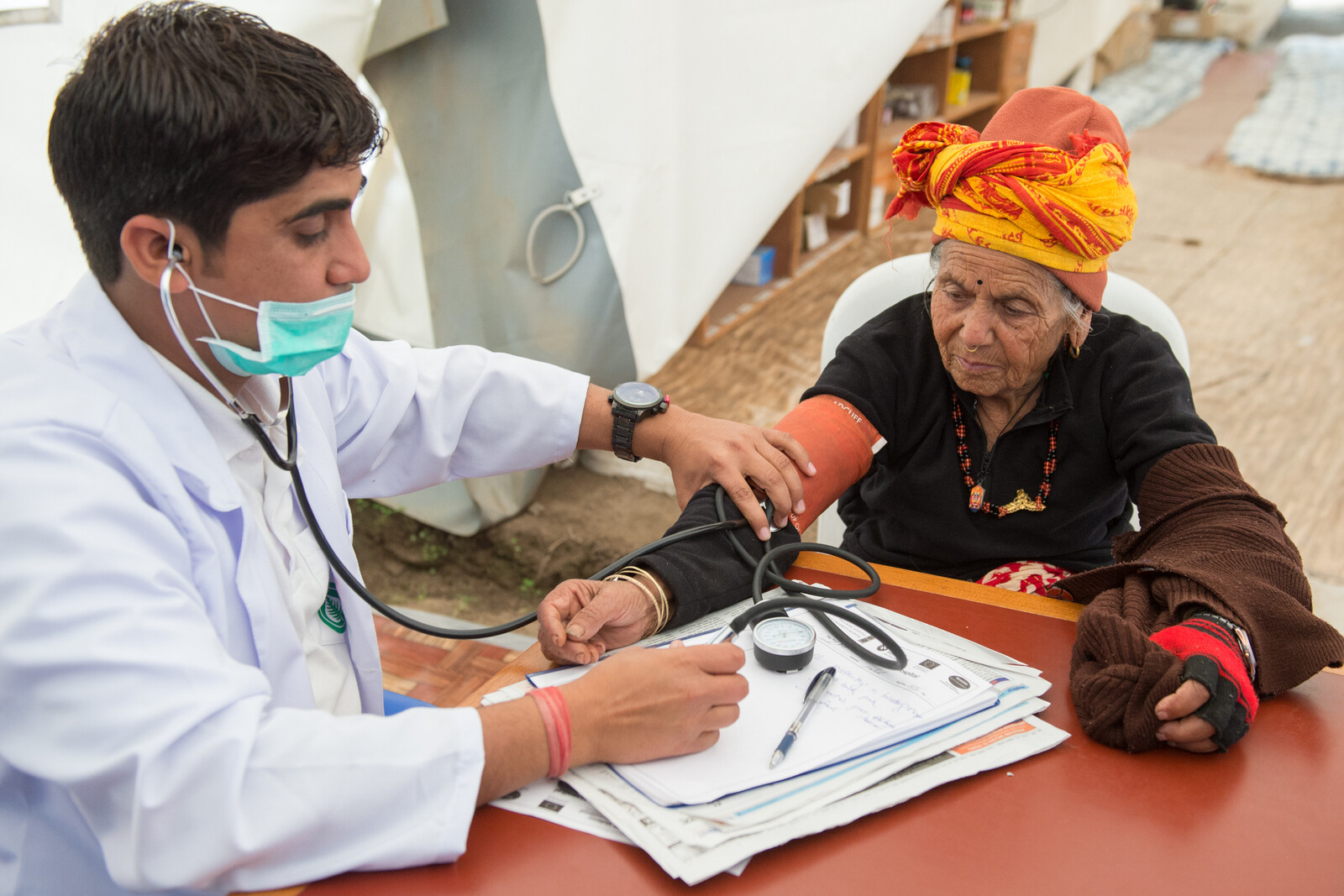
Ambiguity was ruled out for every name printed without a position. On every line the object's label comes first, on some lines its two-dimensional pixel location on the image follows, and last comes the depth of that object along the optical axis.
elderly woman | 0.96
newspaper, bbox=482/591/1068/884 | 0.75
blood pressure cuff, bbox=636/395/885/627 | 1.08
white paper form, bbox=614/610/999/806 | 0.81
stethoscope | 0.94
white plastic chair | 1.60
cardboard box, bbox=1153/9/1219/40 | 9.34
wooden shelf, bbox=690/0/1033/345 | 4.14
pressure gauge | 0.94
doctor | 0.69
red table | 0.74
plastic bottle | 5.56
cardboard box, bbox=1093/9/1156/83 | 7.58
